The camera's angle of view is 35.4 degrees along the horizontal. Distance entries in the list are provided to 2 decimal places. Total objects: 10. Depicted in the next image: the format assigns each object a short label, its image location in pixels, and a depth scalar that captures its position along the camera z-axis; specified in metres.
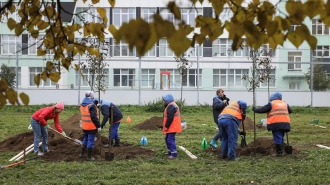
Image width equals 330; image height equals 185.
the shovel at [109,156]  12.21
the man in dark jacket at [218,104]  14.43
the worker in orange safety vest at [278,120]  12.67
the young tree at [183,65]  25.83
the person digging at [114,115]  14.48
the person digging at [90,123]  12.34
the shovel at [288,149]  13.04
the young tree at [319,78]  38.12
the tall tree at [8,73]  35.81
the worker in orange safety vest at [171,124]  12.71
